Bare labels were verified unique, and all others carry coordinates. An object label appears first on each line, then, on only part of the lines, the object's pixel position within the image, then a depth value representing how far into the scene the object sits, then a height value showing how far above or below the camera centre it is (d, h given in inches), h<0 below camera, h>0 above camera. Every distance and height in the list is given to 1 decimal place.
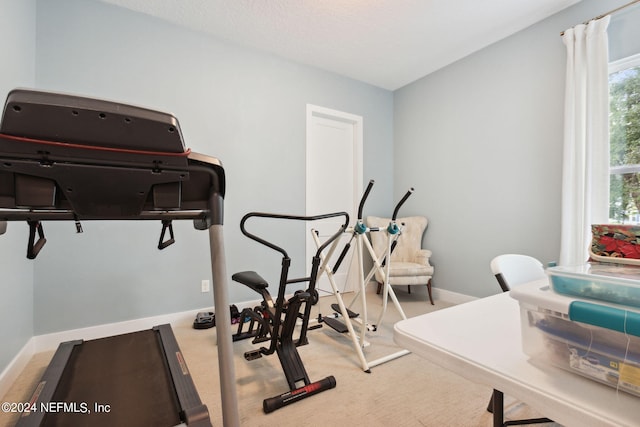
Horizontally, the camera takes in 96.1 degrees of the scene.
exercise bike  64.6 -29.7
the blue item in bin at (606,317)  14.9 -5.9
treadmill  28.2 +2.9
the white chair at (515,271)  49.4 -11.5
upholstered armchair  129.9 -22.1
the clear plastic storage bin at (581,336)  16.2 -8.4
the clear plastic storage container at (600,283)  17.0 -4.7
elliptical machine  80.5 -22.6
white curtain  89.9 +23.1
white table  16.1 -11.1
